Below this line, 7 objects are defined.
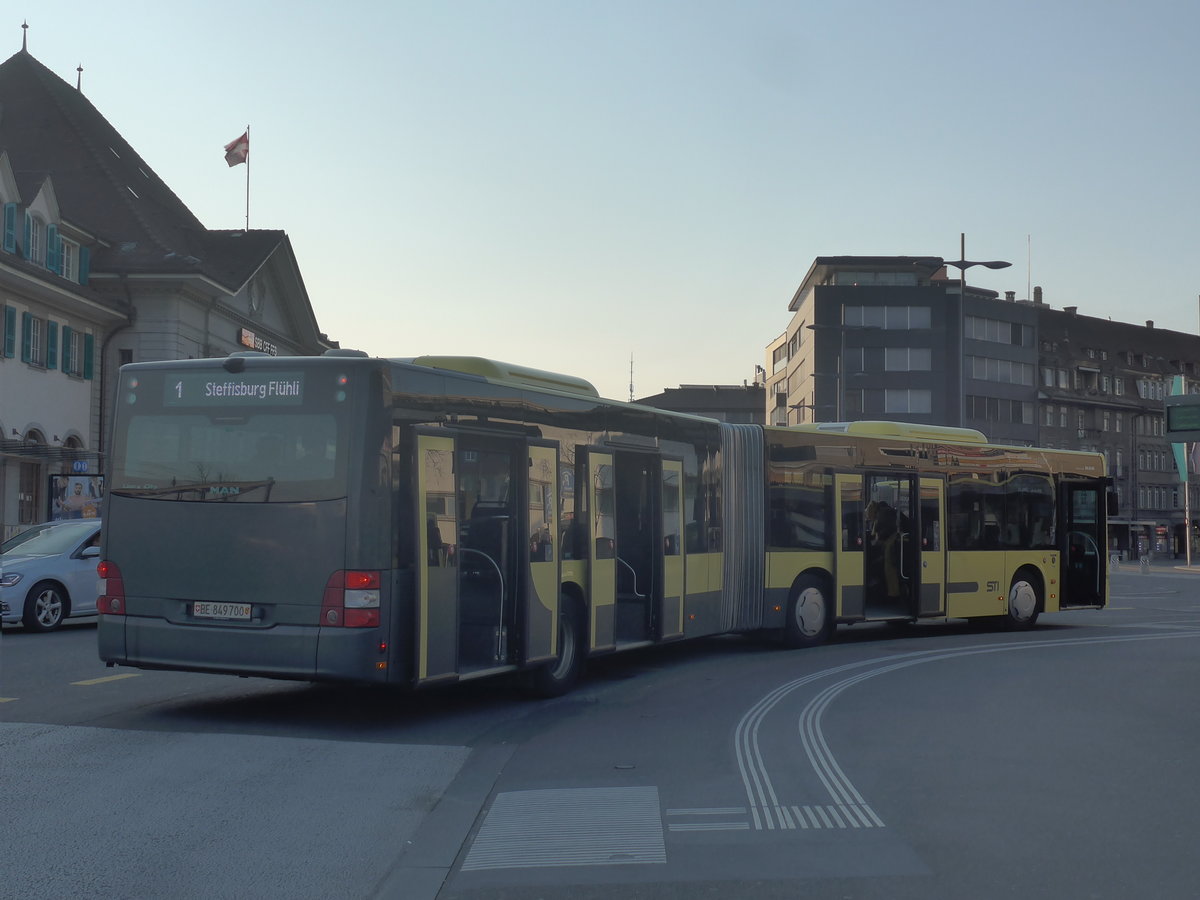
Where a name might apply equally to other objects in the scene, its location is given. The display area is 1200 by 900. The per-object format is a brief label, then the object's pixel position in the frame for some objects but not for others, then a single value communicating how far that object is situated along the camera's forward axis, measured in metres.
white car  18.80
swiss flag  49.26
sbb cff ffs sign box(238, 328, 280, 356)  48.00
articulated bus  10.36
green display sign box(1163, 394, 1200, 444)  25.38
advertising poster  31.67
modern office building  93.81
